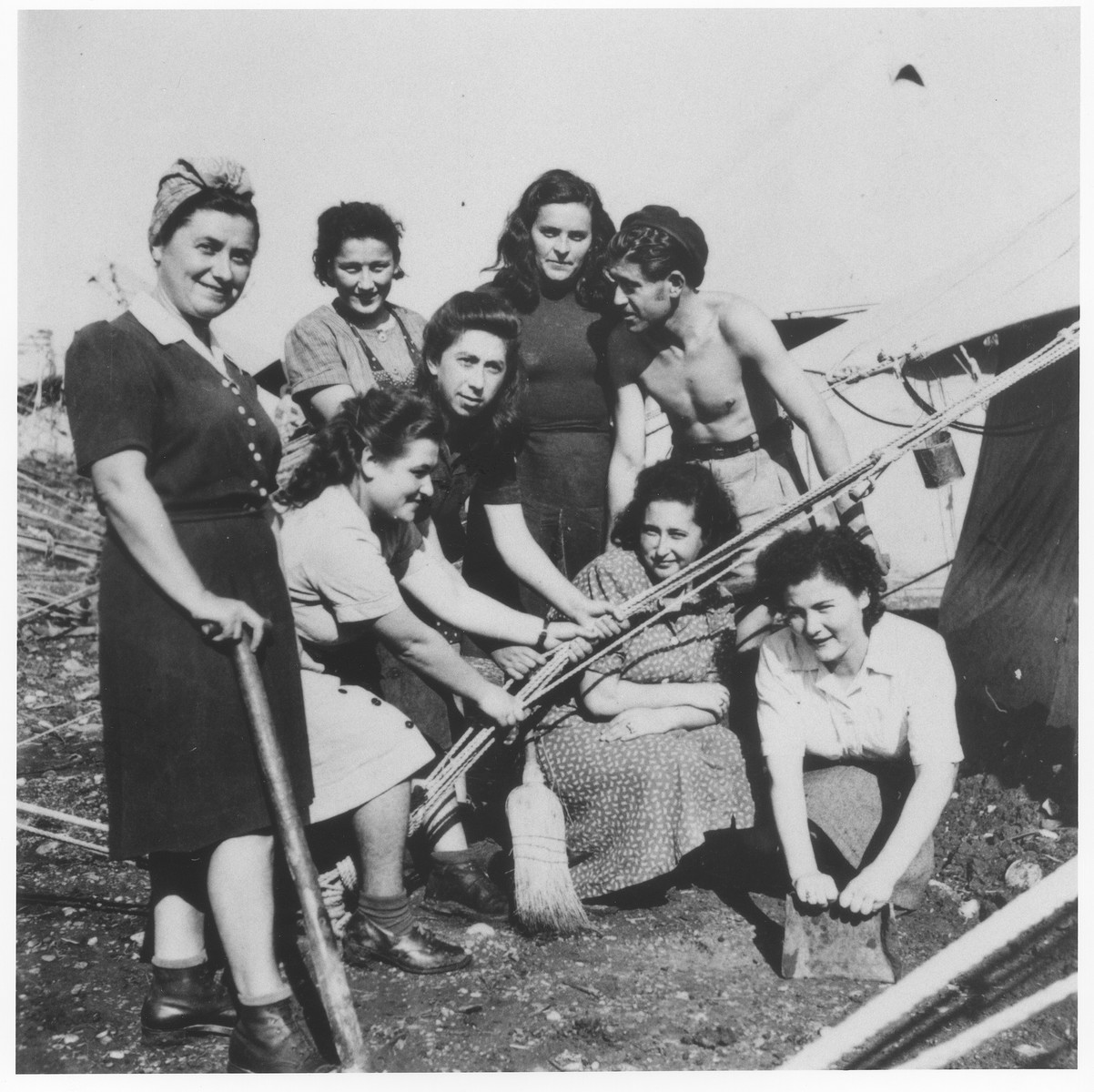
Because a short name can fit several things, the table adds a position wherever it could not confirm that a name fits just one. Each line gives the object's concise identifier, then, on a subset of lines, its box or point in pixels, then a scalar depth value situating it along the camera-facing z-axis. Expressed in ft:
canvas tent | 10.18
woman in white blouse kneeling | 8.41
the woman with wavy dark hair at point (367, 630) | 7.93
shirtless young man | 9.79
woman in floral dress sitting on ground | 8.80
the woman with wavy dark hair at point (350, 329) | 9.29
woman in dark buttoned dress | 6.53
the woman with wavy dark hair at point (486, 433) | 9.07
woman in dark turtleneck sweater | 10.03
